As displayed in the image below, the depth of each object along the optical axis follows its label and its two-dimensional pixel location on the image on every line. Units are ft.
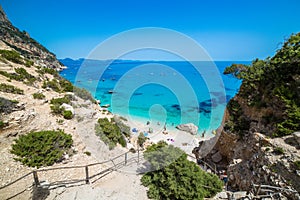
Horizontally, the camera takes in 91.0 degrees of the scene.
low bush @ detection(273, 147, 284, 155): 19.34
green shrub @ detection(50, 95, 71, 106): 37.32
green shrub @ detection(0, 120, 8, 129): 22.96
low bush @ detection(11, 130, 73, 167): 21.27
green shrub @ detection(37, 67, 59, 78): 65.84
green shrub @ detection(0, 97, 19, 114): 25.39
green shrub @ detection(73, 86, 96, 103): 58.50
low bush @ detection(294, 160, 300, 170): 16.66
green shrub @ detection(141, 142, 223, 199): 19.06
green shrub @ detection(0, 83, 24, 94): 31.94
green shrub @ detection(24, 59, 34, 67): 57.75
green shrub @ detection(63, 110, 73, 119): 33.52
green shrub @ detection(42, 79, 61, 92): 51.47
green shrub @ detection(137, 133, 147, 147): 46.61
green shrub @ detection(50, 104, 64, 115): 33.24
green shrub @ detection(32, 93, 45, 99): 36.34
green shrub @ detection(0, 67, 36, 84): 41.29
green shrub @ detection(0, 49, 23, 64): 51.36
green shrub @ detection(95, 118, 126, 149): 34.01
